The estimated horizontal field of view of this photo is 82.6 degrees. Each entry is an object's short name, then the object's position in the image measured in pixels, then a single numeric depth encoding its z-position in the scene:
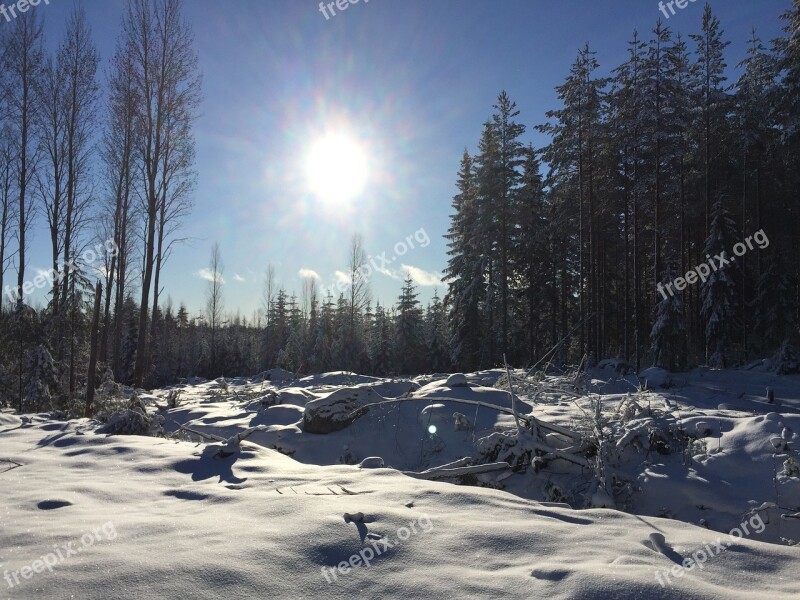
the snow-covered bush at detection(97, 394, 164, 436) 6.95
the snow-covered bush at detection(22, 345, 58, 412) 12.21
